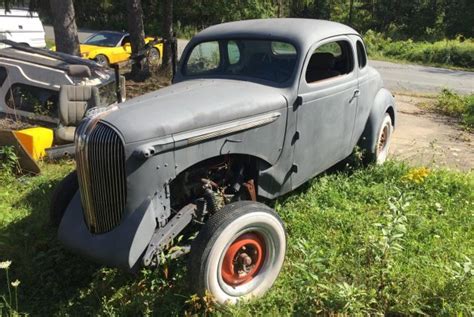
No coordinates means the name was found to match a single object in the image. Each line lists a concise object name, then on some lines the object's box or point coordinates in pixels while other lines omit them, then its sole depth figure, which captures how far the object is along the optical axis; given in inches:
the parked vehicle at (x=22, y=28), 593.6
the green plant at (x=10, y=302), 124.6
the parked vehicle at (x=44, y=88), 267.1
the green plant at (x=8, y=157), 215.8
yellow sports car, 565.0
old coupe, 123.4
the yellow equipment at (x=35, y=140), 229.6
